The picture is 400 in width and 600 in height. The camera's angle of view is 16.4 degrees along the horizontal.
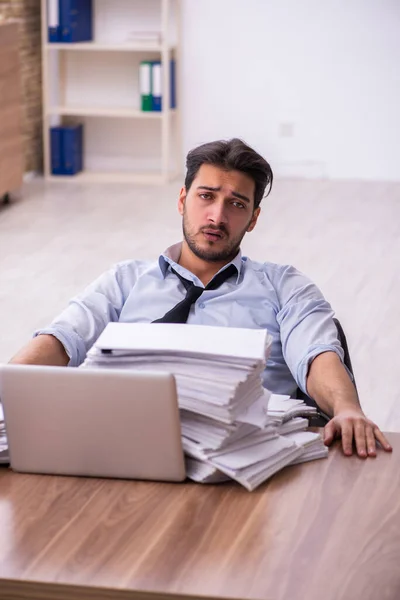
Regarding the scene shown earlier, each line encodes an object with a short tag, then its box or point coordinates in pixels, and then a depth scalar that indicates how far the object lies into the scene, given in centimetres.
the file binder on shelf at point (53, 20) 859
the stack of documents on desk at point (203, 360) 245
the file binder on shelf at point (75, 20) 862
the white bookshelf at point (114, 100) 894
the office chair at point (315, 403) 314
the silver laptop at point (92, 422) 236
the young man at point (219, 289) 342
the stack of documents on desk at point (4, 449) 259
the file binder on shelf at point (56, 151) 900
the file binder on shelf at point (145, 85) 867
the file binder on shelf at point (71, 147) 898
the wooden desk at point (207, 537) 205
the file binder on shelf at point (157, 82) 867
